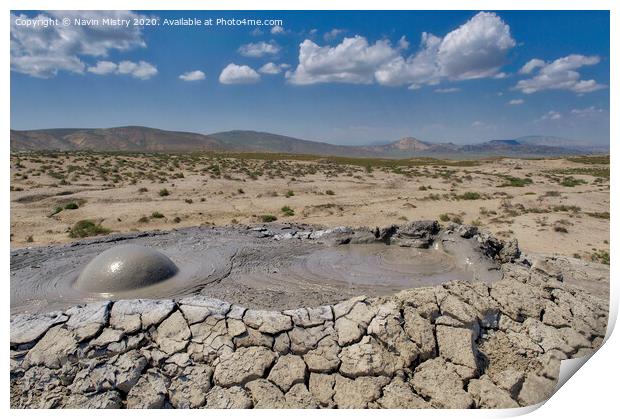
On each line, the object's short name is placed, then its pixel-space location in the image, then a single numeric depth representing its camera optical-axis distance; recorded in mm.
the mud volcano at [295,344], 4125
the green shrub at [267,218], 14148
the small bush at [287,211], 15462
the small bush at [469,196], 20062
